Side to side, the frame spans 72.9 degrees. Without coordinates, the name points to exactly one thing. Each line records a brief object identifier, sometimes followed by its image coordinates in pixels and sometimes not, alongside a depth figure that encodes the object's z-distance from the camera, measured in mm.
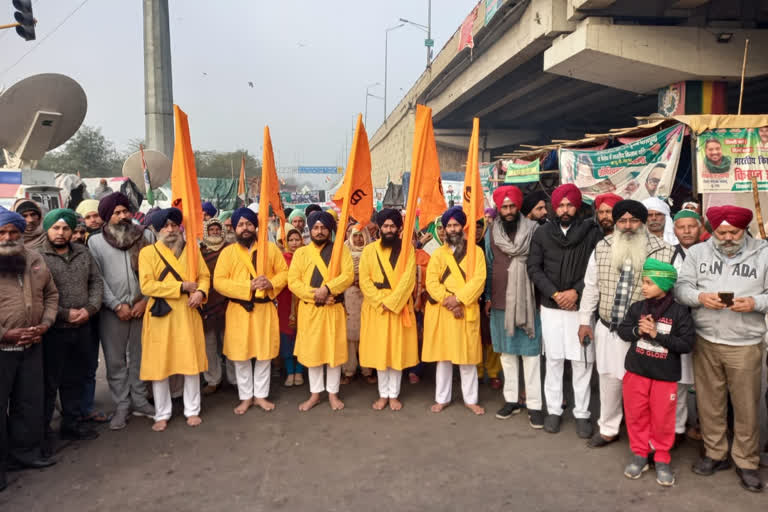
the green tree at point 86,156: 37062
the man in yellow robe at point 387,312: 4504
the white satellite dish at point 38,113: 9430
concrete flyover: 9562
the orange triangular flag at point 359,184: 4668
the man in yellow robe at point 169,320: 4141
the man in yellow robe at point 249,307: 4449
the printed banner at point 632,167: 6891
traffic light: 9703
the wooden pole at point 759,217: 4163
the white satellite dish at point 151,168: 9812
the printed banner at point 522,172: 10062
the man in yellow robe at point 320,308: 4500
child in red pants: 3252
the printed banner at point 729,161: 6520
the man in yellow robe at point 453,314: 4375
